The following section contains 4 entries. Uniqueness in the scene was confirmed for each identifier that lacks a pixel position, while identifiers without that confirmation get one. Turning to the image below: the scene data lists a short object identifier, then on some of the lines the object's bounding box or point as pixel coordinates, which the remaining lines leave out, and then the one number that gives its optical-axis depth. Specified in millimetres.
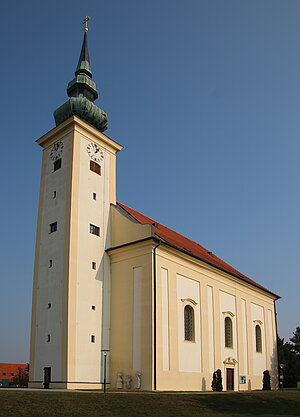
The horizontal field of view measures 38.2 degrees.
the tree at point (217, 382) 28609
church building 24719
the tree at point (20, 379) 58138
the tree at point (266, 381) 35625
